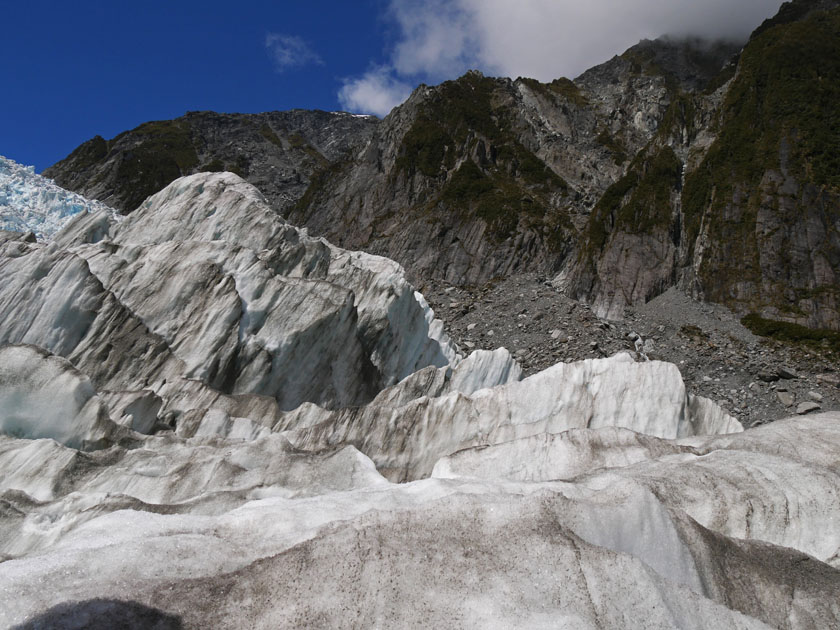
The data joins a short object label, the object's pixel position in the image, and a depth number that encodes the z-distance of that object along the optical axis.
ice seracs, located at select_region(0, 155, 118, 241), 39.38
